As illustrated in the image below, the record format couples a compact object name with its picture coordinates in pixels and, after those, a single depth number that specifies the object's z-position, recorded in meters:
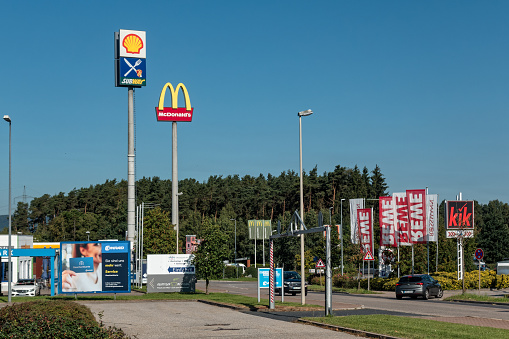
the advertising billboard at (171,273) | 41.47
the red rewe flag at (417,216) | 45.66
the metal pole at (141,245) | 59.64
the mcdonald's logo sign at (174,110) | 101.19
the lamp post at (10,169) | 35.31
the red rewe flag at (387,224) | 46.69
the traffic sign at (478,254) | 34.47
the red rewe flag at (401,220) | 46.19
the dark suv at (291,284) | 41.78
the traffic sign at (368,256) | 42.82
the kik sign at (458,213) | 42.59
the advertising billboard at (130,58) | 70.88
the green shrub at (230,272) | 90.81
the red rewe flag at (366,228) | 48.91
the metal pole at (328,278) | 21.72
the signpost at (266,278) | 29.58
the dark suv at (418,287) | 37.12
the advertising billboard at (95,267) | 36.34
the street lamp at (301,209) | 27.52
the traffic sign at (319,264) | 44.75
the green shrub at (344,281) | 51.50
